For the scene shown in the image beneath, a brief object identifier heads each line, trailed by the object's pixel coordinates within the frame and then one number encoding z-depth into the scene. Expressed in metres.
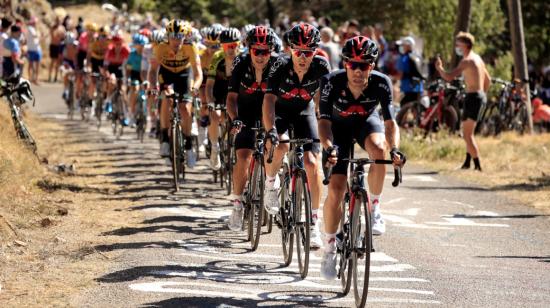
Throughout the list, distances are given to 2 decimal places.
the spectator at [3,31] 26.94
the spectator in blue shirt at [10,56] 27.62
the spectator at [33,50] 38.62
